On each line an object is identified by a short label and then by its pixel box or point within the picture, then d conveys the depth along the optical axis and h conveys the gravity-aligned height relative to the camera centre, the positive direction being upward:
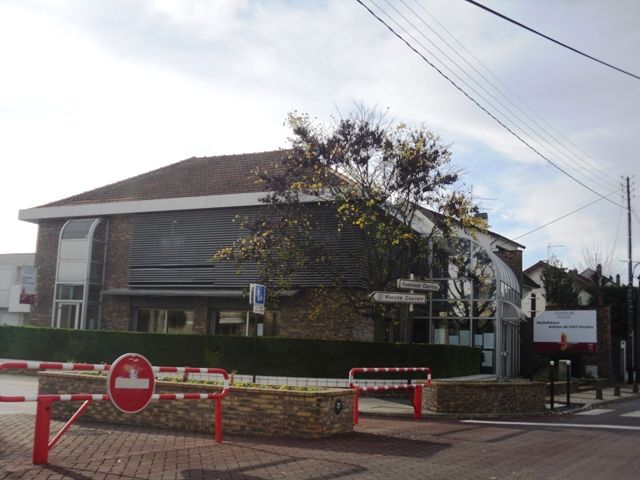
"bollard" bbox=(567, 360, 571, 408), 18.89 -1.28
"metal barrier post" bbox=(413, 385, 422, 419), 14.88 -1.40
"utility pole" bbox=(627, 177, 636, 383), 32.56 +2.03
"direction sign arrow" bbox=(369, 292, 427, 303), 15.02 +0.87
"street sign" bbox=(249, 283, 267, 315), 15.23 +0.74
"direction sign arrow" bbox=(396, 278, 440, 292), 15.13 +1.18
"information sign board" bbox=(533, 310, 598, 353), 34.31 +0.64
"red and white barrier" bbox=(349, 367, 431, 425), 13.18 -1.08
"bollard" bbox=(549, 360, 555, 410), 17.86 -1.17
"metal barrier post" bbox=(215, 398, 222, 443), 9.67 -1.32
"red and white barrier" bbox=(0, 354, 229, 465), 7.45 -0.88
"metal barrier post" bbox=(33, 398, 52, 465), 7.52 -1.30
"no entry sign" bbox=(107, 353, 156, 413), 7.89 -0.67
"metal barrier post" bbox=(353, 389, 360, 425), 12.01 -1.33
